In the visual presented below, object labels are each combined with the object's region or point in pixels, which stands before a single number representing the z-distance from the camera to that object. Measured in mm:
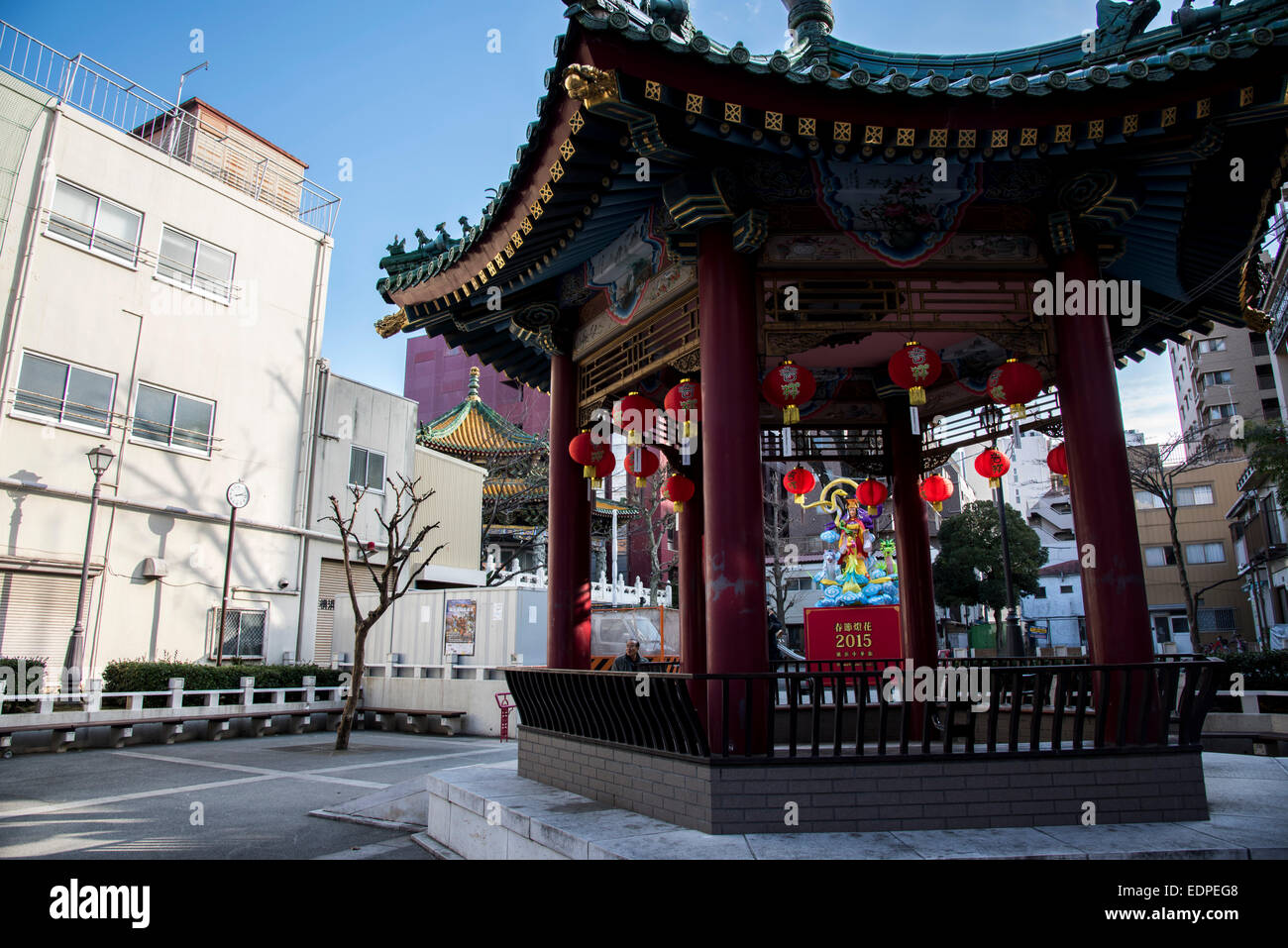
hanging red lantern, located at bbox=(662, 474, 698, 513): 10461
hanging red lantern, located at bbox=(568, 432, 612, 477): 9195
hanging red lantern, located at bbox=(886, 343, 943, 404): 7633
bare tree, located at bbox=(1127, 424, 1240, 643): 25281
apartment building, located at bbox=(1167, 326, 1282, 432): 50062
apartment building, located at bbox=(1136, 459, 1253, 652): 47406
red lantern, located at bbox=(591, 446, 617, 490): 9305
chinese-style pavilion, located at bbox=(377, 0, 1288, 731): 6168
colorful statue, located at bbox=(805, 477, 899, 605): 18672
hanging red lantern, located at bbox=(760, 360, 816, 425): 7664
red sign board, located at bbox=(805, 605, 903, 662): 12828
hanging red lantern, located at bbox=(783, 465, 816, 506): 11195
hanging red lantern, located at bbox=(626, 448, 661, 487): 10000
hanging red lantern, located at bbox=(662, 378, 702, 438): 8875
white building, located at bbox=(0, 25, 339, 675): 18656
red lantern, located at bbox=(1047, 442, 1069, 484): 8984
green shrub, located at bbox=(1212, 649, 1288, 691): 14335
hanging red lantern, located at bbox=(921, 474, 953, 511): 10820
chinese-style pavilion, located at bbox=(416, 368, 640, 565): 40531
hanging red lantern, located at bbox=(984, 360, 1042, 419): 7629
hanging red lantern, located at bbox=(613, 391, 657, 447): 9172
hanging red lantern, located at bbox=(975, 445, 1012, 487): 10195
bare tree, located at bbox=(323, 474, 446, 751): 17252
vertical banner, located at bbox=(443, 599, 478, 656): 22906
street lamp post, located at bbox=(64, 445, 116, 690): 17672
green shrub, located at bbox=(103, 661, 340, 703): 18891
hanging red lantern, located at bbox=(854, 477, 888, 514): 11758
